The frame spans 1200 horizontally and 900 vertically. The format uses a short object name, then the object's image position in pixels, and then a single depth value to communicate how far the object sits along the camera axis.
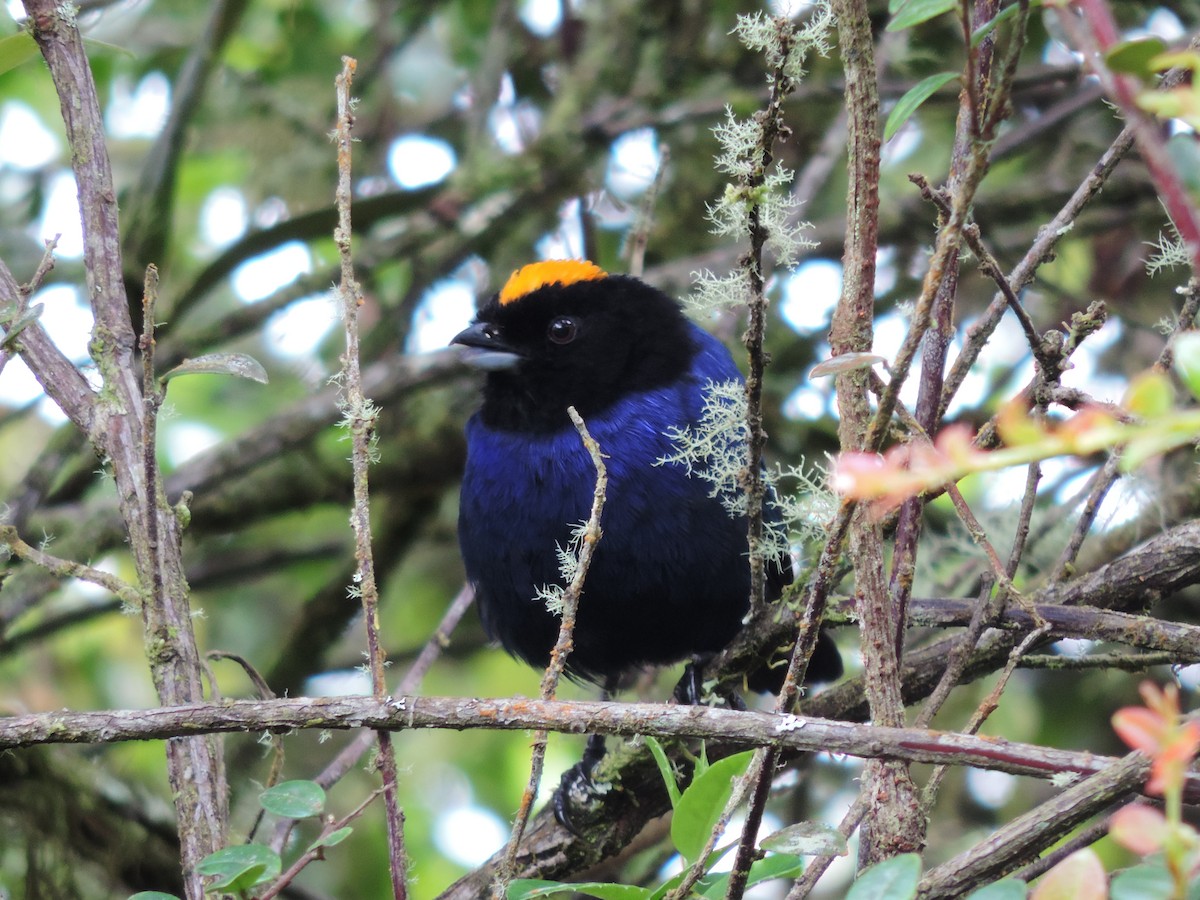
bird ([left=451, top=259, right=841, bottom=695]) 4.90
